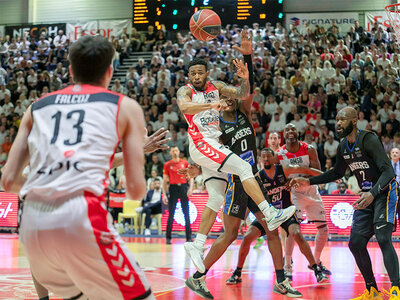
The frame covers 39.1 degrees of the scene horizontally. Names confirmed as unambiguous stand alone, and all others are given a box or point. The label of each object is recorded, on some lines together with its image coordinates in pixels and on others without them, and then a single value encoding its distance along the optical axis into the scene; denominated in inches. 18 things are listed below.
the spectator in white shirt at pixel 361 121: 604.4
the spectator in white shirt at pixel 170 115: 681.0
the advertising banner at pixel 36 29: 1009.5
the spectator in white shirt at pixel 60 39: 936.5
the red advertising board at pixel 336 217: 500.1
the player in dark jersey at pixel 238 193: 245.8
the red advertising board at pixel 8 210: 558.9
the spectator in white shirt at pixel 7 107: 762.2
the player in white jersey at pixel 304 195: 301.7
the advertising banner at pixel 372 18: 896.9
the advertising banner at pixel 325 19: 919.0
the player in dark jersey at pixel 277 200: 277.4
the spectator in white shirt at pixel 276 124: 625.0
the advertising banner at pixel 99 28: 999.0
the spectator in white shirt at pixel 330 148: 589.0
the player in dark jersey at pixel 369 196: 215.5
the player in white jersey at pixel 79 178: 99.5
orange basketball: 267.0
